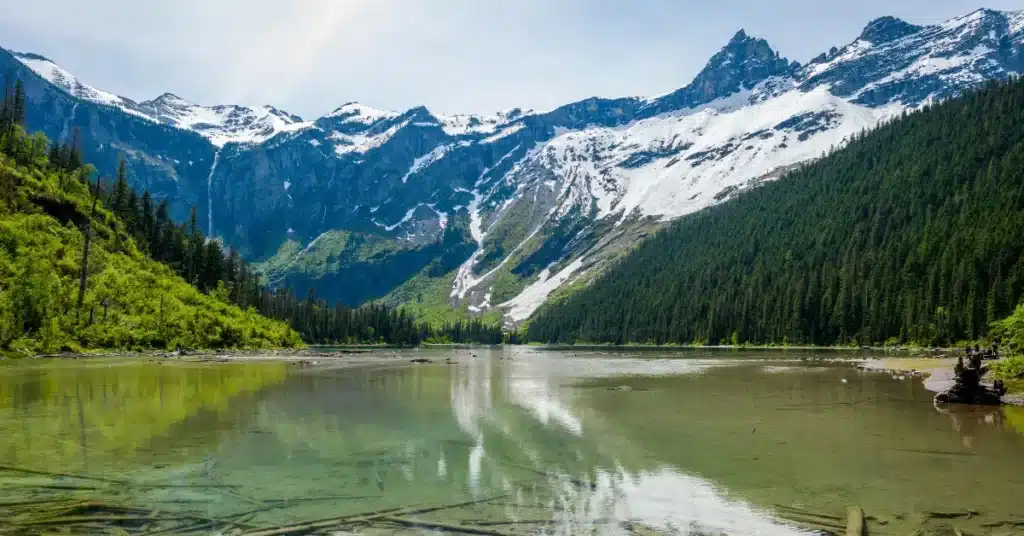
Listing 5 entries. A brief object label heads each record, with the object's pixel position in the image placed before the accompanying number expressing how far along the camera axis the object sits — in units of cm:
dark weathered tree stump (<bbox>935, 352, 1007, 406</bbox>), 3616
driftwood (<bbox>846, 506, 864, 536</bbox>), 1382
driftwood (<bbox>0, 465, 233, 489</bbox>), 1770
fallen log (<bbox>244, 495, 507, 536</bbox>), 1377
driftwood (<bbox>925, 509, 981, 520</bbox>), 1530
